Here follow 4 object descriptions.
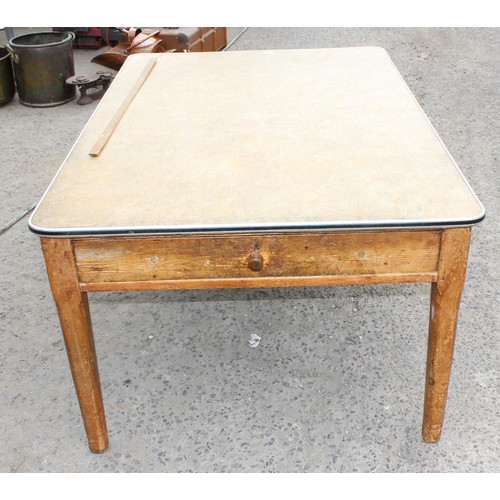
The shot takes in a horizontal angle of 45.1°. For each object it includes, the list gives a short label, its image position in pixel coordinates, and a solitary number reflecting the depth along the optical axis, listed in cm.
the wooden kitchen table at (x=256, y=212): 134
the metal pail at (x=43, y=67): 383
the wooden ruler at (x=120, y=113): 165
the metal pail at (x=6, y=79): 395
